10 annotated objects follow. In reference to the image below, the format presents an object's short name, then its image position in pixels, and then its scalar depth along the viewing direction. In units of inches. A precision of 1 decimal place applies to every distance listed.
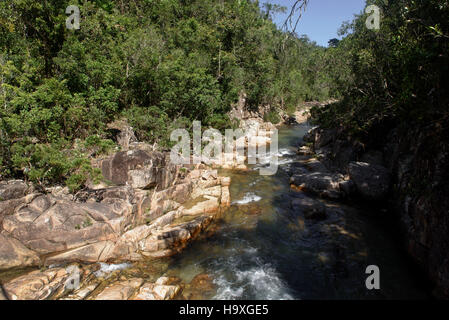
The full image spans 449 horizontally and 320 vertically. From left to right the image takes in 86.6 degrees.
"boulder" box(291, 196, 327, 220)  412.2
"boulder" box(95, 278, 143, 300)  241.8
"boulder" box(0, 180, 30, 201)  306.5
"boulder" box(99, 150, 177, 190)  406.0
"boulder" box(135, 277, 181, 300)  243.3
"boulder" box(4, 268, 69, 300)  231.1
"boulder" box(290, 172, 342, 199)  479.2
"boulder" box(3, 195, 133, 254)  294.8
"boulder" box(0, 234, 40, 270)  268.1
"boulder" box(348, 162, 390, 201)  446.3
